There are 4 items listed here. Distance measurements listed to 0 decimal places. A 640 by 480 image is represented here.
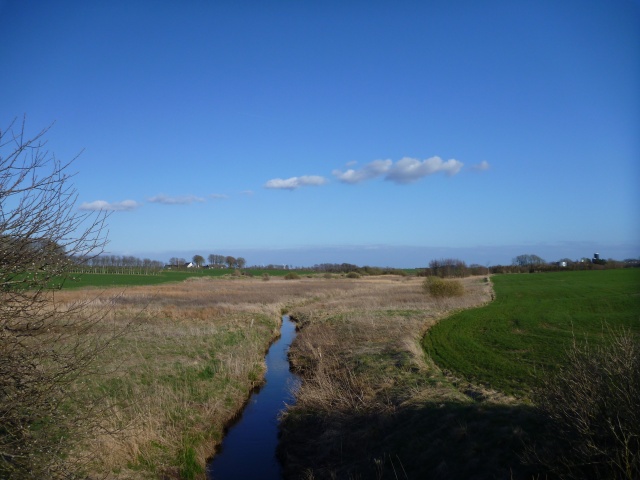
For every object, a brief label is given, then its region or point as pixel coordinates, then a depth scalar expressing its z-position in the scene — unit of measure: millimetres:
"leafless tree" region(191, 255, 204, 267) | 167125
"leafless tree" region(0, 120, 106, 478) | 6156
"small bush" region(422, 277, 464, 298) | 45281
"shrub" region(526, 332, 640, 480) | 5645
